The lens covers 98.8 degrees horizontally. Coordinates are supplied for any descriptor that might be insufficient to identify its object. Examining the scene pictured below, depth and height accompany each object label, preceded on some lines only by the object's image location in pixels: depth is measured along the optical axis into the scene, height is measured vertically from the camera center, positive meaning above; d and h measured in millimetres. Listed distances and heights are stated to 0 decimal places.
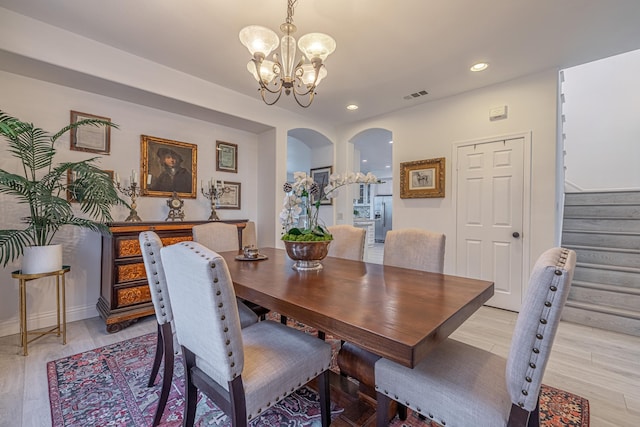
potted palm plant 2111 +126
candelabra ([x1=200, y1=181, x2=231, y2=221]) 3625 +205
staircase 2734 -559
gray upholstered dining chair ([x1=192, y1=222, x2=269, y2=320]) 2492 -260
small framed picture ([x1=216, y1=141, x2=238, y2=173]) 3889 +762
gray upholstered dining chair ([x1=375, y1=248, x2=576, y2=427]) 780 -617
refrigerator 9945 -187
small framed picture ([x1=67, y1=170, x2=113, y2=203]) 2716 +180
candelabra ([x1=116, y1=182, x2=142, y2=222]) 2895 +155
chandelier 1755 +1063
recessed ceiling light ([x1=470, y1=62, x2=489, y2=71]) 2832 +1510
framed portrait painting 3221 +515
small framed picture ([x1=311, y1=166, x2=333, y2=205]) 4900 +658
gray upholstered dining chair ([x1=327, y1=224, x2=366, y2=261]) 2379 -296
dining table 858 -387
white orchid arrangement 1752 +57
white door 3127 -64
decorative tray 2088 -378
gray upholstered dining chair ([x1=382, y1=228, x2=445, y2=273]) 1933 -295
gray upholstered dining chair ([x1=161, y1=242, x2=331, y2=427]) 939 -629
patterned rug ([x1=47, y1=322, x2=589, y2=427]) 1474 -1141
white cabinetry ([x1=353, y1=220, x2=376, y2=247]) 7742 -520
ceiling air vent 3500 +1508
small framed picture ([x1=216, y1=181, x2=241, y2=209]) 3906 +198
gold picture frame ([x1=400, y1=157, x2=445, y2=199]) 3686 +445
